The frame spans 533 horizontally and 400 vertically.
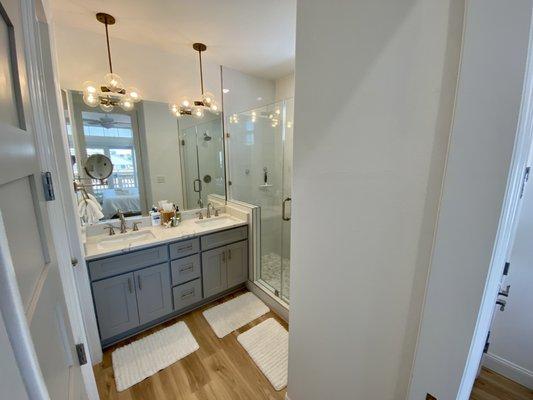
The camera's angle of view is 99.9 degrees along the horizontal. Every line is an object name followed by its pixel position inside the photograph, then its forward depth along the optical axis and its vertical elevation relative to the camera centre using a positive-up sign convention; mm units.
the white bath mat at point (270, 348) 1690 -1590
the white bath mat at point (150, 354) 1670 -1584
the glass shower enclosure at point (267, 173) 2766 -187
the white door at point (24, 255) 344 -200
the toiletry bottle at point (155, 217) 2350 -607
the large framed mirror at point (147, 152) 1955 +58
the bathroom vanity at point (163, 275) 1779 -1061
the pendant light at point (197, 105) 2393 +572
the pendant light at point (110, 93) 1890 +567
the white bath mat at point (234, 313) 2145 -1579
